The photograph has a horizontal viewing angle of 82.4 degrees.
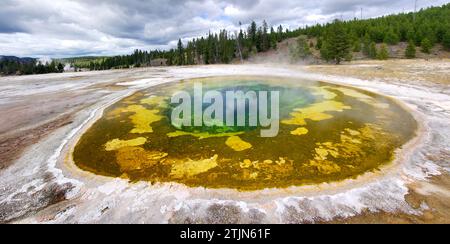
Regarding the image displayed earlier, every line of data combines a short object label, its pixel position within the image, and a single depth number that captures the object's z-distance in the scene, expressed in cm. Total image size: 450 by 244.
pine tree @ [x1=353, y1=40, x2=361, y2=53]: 5973
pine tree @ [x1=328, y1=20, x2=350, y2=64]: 4453
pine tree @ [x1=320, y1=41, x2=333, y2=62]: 4670
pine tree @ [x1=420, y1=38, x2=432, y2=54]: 5425
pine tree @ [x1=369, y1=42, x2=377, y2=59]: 5419
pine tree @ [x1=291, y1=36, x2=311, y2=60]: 5708
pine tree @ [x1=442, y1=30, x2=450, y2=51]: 5641
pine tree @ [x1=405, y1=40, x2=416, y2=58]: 5164
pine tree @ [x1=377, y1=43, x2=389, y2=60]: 5042
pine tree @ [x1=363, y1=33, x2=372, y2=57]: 5721
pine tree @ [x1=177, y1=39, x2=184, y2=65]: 9761
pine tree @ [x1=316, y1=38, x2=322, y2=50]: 6856
